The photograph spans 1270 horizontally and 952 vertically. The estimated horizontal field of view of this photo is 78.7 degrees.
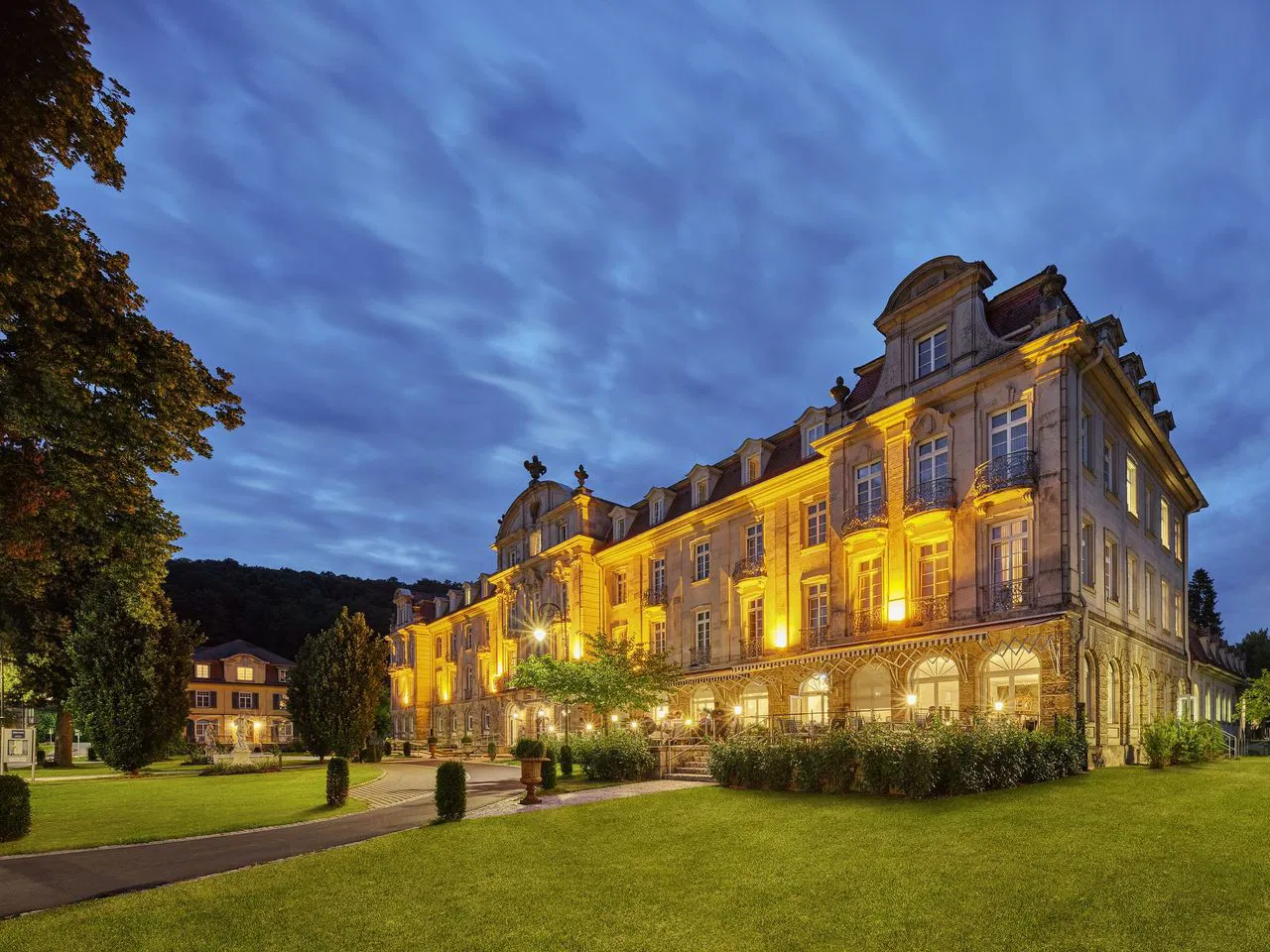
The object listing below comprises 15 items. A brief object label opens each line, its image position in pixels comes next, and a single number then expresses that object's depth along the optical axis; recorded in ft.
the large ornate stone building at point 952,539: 68.49
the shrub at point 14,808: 50.37
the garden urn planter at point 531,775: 62.95
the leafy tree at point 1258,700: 113.19
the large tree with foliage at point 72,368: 31.94
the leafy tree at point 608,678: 101.76
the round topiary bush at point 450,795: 53.31
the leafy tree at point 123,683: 103.60
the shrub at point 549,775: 70.95
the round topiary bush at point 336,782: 67.51
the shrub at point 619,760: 77.61
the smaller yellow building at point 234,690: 239.09
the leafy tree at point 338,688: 131.64
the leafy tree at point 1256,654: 195.21
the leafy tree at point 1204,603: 210.38
